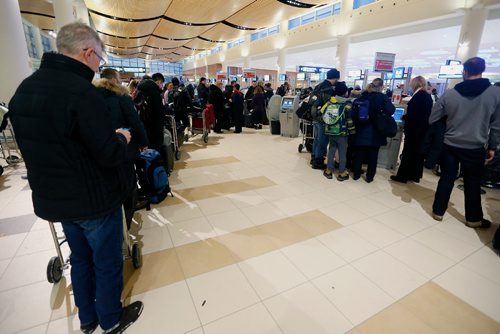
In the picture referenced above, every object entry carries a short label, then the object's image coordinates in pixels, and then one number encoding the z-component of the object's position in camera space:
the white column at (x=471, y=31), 7.86
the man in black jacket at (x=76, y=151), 1.13
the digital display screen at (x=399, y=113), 4.72
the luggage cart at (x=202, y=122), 6.65
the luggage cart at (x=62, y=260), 1.96
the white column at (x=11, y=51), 5.82
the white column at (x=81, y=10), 9.16
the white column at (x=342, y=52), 12.48
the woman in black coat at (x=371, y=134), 3.80
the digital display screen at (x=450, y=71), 7.43
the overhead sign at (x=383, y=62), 6.47
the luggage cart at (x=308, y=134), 5.55
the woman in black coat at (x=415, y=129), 3.74
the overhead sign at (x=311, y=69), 14.49
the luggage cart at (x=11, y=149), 4.17
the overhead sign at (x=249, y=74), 14.90
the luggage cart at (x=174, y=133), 5.14
